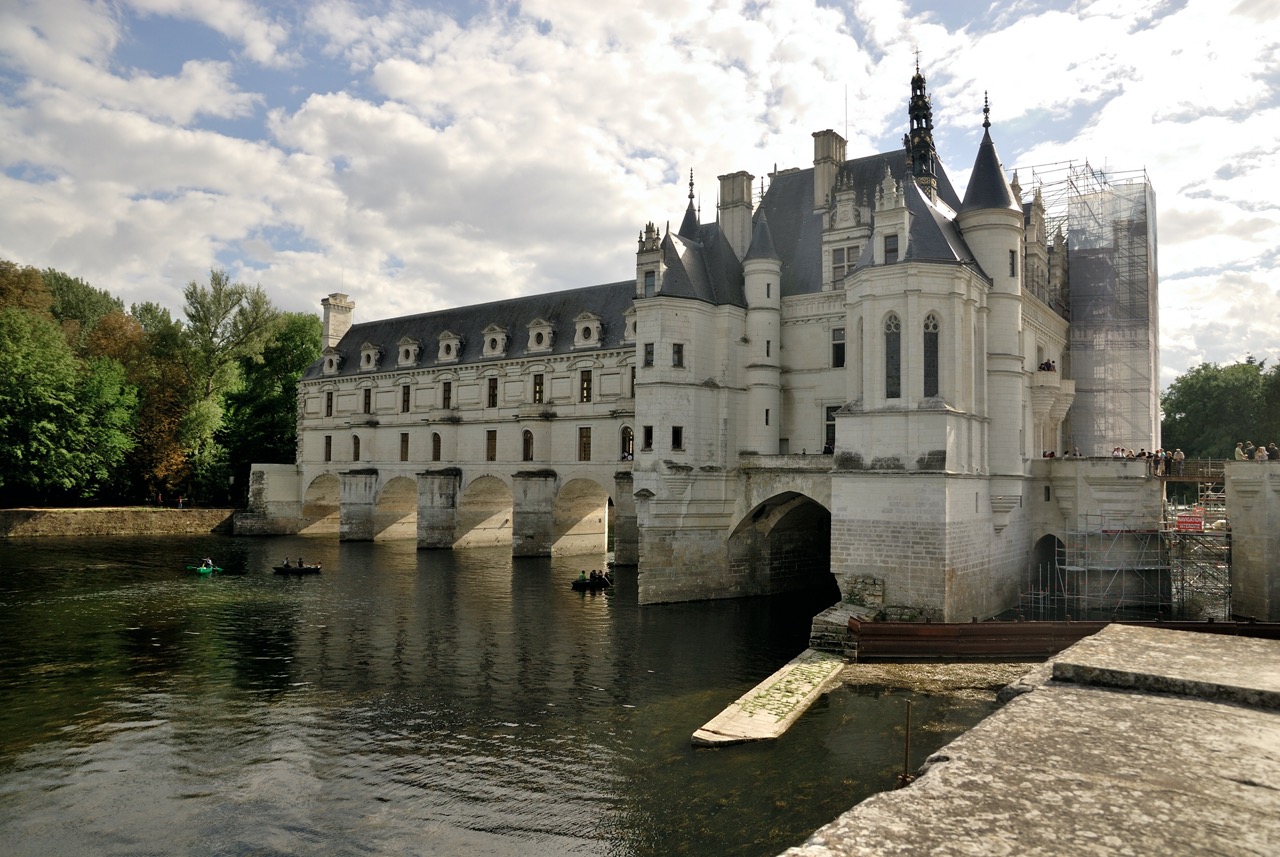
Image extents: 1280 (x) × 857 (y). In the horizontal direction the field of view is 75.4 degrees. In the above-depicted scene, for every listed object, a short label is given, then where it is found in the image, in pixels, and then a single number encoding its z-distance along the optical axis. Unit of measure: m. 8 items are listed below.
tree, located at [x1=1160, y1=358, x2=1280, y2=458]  60.00
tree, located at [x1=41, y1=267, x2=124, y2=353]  69.62
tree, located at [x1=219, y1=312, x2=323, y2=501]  64.12
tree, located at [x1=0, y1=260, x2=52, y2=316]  56.03
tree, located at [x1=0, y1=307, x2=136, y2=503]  50.28
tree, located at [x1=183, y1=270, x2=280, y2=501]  60.53
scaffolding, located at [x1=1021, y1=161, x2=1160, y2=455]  35.56
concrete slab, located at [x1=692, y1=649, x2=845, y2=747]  15.95
